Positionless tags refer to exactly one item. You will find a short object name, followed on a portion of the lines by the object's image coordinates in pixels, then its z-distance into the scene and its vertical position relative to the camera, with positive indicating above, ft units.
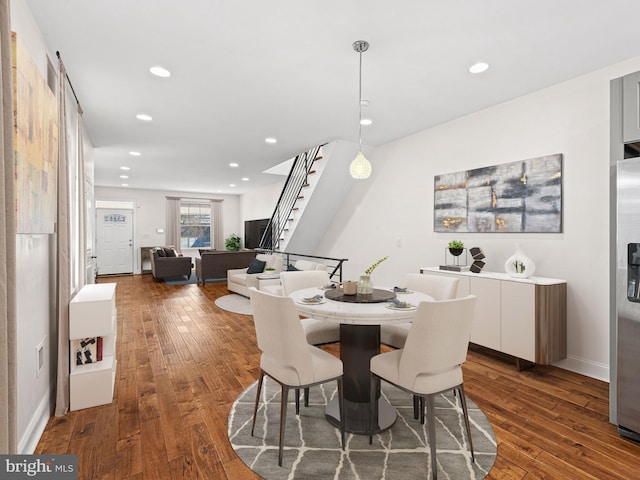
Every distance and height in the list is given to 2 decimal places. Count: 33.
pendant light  10.21 +2.23
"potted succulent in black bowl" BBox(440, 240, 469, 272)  12.39 -0.68
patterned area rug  5.89 -4.07
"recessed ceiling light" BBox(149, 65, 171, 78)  9.59 +4.92
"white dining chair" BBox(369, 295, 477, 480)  5.66 -2.02
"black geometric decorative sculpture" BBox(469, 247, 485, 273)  11.72 -0.68
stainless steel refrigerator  6.75 -1.18
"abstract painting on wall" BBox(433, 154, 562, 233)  10.59 +1.51
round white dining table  7.07 -2.80
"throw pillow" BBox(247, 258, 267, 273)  21.40 -1.72
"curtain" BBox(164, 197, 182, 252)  35.42 +1.83
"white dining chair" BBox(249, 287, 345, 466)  6.03 -2.11
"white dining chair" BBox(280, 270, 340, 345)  8.52 -1.50
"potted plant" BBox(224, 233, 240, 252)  37.09 -0.51
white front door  32.04 -0.09
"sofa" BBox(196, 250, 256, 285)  26.45 -1.92
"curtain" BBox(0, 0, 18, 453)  3.47 -0.07
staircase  17.54 +2.74
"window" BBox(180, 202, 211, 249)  37.19 +1.65
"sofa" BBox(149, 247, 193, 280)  27.53 -2.08
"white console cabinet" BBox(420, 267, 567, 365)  9.63 -2.31
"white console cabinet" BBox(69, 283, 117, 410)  8.05 -3.17
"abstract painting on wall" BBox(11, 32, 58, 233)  5.27 +1.71
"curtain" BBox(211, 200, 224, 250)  38.55 +1.90
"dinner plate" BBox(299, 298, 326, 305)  6.87 -1.30
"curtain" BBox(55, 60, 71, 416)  7.84 -0.91
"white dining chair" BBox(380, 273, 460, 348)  8.41 -1.38
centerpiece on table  7.93 -1.10
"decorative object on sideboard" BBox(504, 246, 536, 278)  10.52 -0.81
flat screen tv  30.66 +0.82
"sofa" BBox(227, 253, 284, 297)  20.68 -2.17
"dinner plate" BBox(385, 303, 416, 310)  6.53 -1.33
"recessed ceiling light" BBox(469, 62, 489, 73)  9.26 +4.89
